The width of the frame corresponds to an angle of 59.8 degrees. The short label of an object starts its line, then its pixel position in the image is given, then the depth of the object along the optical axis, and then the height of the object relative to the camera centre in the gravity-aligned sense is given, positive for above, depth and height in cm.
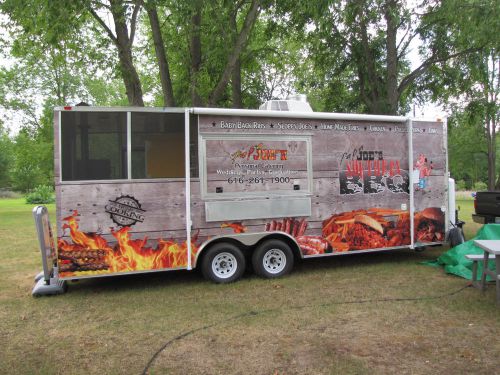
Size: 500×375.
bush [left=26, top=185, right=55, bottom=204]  3909 -33
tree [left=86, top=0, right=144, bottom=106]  907 +344
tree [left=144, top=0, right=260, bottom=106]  865 +342
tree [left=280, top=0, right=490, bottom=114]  1079 +404
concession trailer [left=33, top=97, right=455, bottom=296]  596 +4
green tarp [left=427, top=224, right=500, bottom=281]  681 -112
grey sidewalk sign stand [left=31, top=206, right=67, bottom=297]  607 -96
